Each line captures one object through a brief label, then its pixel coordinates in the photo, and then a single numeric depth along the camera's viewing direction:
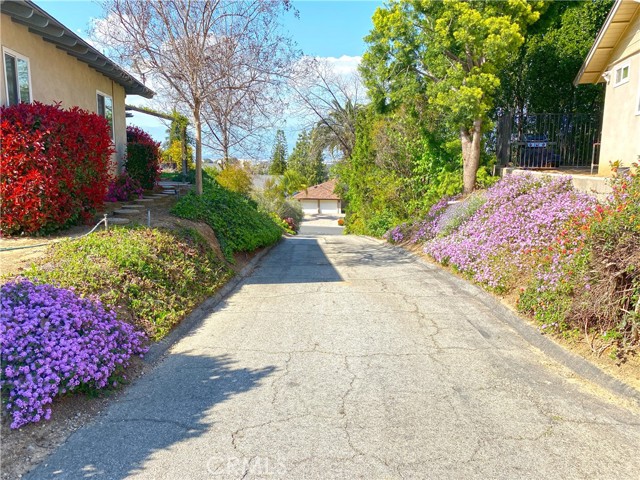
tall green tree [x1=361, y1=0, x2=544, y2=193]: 12.48
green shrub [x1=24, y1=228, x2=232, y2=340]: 5.55
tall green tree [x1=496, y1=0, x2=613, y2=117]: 15.42
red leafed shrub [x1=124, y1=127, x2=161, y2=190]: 13.95
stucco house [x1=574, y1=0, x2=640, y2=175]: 10.62
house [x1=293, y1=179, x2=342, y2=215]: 62.47
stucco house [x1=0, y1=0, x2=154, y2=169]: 8.28
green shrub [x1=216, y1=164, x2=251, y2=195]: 22.41
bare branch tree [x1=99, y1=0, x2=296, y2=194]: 10.45
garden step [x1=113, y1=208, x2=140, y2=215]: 10.27
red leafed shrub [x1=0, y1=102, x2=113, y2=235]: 7.13
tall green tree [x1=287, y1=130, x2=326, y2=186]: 63.30
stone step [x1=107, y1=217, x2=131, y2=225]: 8.78
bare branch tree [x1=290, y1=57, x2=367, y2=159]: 32.41
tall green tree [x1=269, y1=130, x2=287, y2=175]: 61.34
